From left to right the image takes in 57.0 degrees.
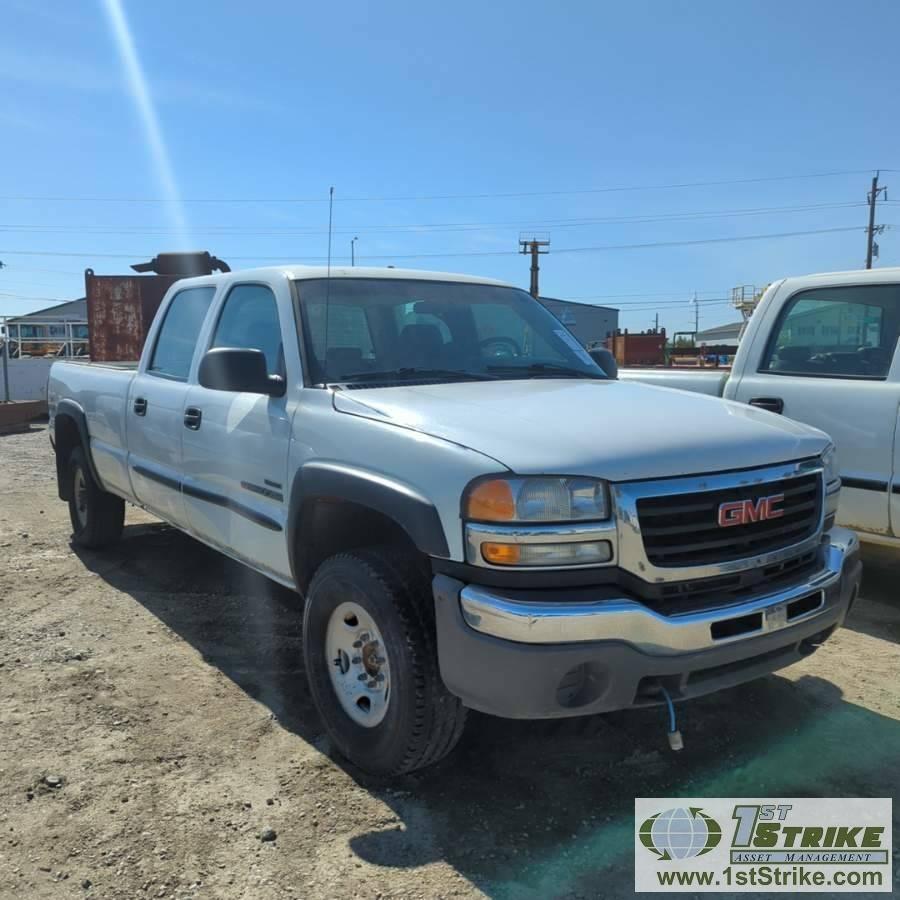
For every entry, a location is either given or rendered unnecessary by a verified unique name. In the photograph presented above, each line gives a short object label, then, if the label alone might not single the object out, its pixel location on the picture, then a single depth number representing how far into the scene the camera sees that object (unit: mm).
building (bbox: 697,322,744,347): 77875
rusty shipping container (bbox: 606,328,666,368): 32562
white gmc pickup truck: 2482
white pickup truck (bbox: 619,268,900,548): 4527
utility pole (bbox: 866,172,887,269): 51531
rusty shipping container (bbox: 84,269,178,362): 17859
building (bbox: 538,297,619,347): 74438
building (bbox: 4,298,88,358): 22041
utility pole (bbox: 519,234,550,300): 42031
